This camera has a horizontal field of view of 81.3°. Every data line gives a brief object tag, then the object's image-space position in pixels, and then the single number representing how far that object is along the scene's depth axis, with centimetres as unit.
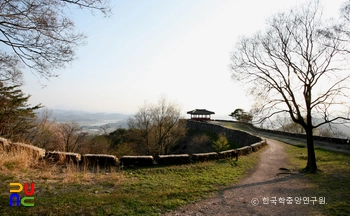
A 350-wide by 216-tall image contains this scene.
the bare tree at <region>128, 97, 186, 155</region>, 2778
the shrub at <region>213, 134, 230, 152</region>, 1439
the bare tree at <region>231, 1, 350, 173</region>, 839
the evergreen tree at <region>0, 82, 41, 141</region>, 1455
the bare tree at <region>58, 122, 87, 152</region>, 2392
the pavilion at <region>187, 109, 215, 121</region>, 4282
